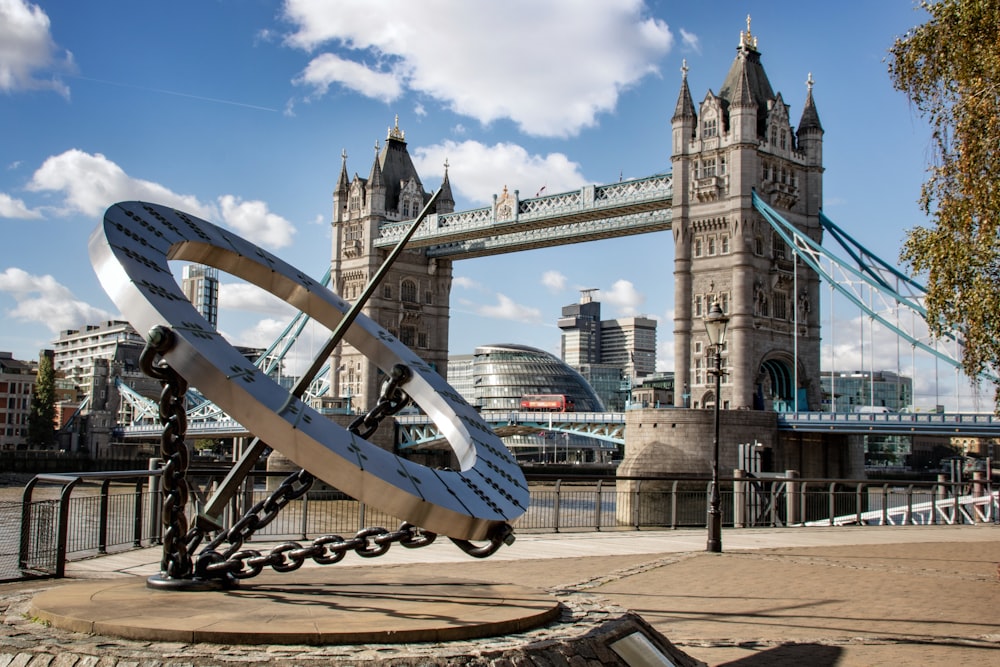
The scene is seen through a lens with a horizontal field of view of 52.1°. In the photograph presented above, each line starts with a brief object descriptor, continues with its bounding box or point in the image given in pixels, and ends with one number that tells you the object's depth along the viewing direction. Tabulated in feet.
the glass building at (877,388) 369.32
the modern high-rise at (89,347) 373.61
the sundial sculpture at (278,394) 21.95
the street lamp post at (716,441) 47.29
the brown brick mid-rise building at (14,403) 246.27
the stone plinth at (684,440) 133.28
